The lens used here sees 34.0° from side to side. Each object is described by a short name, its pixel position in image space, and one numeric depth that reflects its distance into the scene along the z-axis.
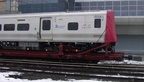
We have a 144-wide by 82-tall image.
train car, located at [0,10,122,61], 15.04
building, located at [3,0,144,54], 38.41
